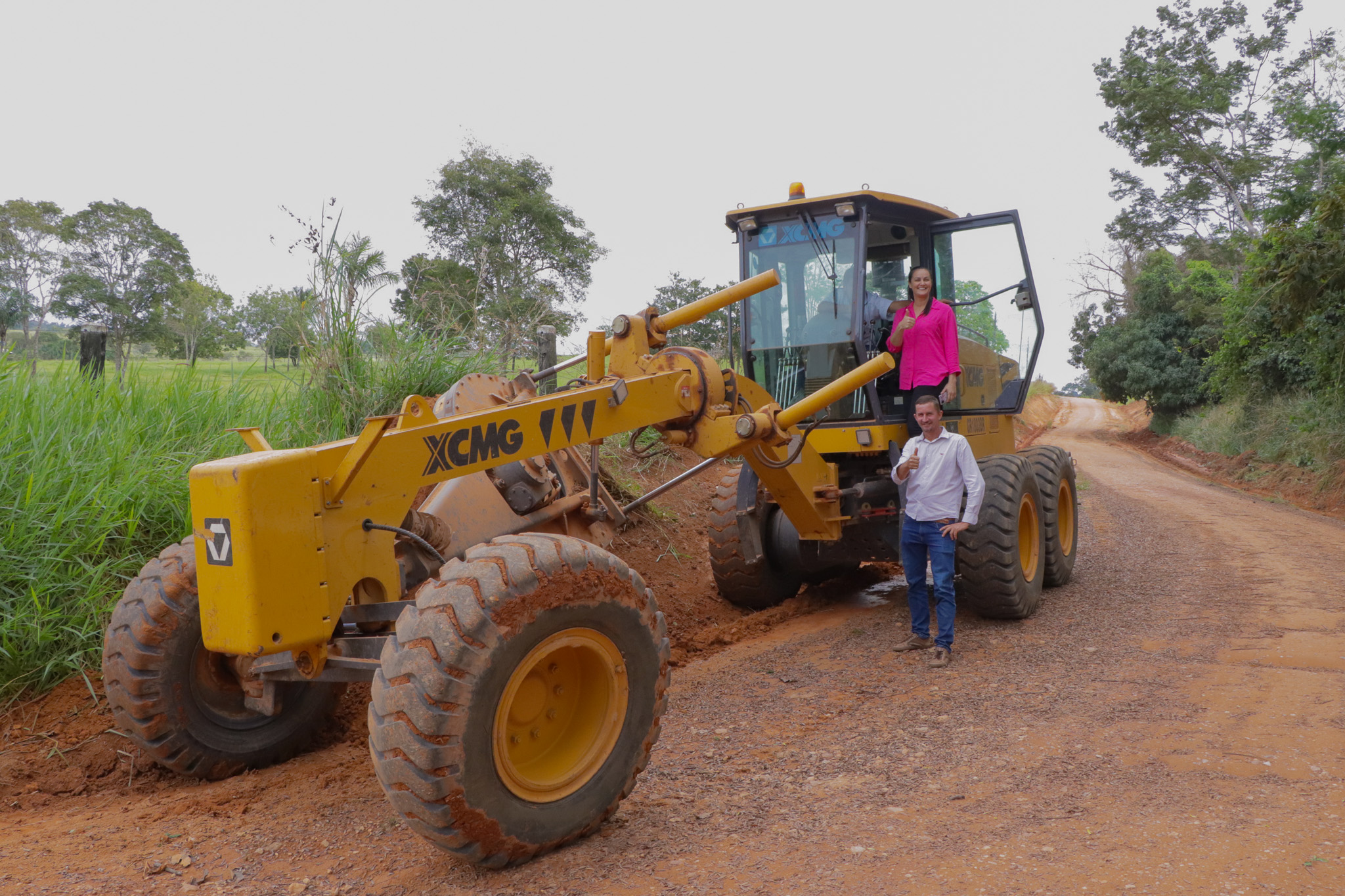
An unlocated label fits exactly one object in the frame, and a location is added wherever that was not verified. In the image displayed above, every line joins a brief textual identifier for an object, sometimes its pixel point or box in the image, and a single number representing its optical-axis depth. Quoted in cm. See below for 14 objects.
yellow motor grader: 288
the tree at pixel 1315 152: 1343
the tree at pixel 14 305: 3005
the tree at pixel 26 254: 3088
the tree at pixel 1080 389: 6644
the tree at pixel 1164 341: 2650
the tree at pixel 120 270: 3159
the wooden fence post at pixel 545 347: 905
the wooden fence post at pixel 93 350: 677
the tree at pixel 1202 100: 2727
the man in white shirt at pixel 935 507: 566
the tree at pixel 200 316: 2725
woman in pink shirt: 636
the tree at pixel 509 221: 2344
